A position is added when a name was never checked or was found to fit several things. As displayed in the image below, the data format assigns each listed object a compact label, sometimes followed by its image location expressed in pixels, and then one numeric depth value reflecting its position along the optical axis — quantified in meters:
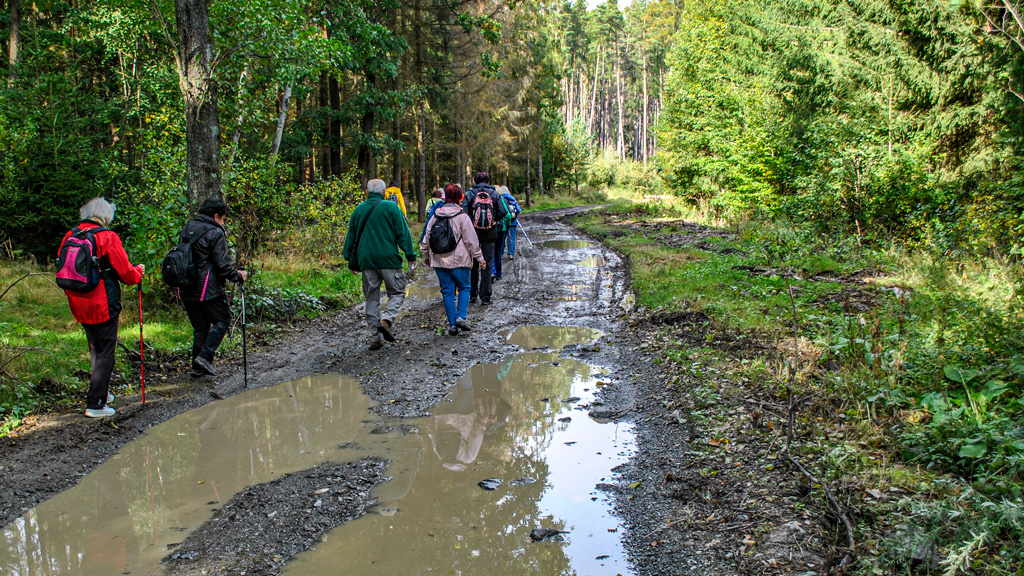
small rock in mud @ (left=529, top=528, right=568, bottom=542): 3.80
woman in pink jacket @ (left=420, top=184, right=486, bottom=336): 8.95
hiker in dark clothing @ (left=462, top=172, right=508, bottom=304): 10.99
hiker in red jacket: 5.61
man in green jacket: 8.34
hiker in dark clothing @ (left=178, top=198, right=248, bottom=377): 6.84
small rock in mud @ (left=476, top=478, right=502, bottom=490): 4.47
